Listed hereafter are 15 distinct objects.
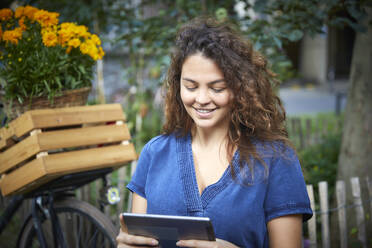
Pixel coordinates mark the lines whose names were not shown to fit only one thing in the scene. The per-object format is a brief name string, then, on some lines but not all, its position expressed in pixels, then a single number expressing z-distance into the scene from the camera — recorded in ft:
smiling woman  4.60
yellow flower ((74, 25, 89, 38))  6.87
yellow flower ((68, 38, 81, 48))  6.78
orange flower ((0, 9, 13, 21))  7.03
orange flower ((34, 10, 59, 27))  6.77
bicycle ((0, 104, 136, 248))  6.50
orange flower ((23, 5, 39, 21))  6.95
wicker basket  6.59
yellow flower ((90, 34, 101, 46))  7.06
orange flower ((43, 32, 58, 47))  6.57
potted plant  6.45
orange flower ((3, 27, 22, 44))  6.57
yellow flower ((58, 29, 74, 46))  6.73
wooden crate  6.28
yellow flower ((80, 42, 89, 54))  6.89
